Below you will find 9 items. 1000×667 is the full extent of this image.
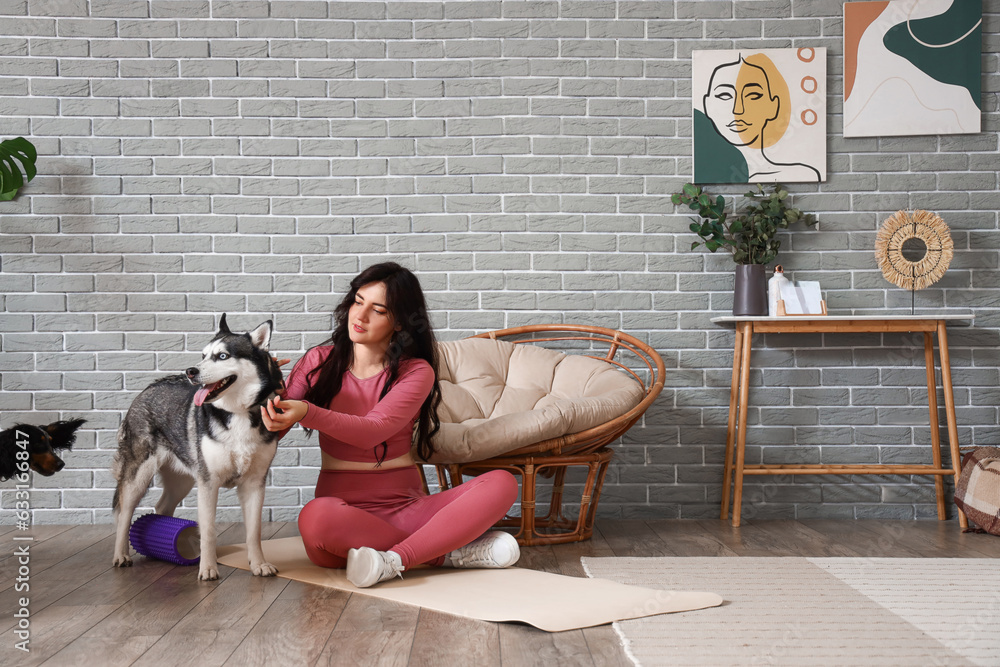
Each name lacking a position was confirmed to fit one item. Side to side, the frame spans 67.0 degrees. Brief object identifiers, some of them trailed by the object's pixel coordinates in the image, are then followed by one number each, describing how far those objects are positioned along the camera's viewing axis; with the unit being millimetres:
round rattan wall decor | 2949
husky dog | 1910
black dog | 1896
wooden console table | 2805
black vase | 2959
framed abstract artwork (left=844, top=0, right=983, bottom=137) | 3117
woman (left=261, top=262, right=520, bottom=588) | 2014
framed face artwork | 3125
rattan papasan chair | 2402
